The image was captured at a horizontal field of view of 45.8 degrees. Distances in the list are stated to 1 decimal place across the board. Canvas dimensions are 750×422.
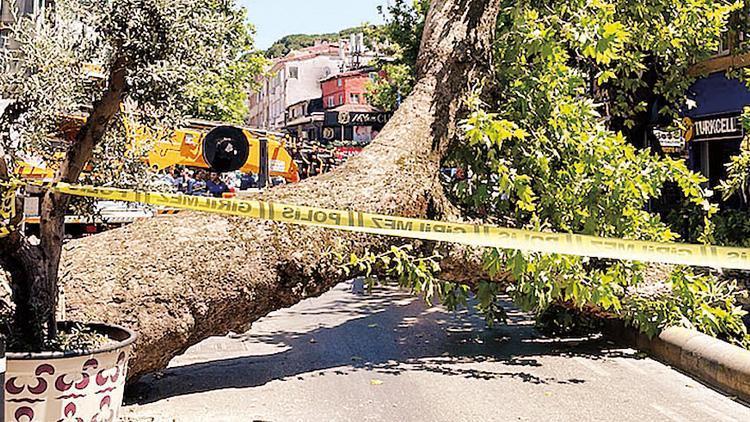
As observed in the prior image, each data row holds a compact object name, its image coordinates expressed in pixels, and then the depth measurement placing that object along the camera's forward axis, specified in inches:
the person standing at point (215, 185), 675.4
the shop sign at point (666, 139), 561.0
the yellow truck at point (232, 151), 634.8
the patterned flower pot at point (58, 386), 189.2
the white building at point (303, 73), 4480.8
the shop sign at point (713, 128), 615.3
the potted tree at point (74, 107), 189.9
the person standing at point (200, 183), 705.4
